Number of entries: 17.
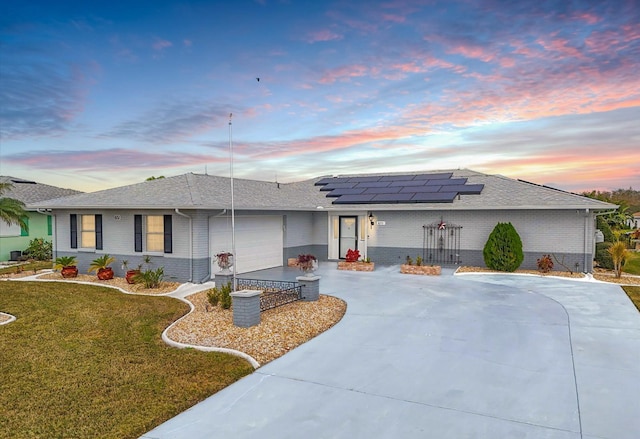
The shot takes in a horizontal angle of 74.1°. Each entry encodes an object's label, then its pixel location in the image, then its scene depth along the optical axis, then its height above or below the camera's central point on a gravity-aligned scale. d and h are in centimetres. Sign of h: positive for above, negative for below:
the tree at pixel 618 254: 1492 -148
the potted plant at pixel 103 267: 1466 -183
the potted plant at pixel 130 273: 1368 -191
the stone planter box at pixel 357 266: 1688 -210
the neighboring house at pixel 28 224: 2073 -50
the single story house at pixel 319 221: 1420 -29
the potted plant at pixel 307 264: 1098 -130
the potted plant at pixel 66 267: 1523 -186
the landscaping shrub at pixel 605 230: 2017 -85
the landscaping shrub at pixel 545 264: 1545 -189
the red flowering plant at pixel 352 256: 1766 -177
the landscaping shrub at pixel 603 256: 1813 -191
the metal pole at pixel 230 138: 1035 +185
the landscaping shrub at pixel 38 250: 2108 -174
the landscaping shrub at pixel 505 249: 1573 -135
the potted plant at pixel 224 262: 1202 -136
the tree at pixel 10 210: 1601 +22
